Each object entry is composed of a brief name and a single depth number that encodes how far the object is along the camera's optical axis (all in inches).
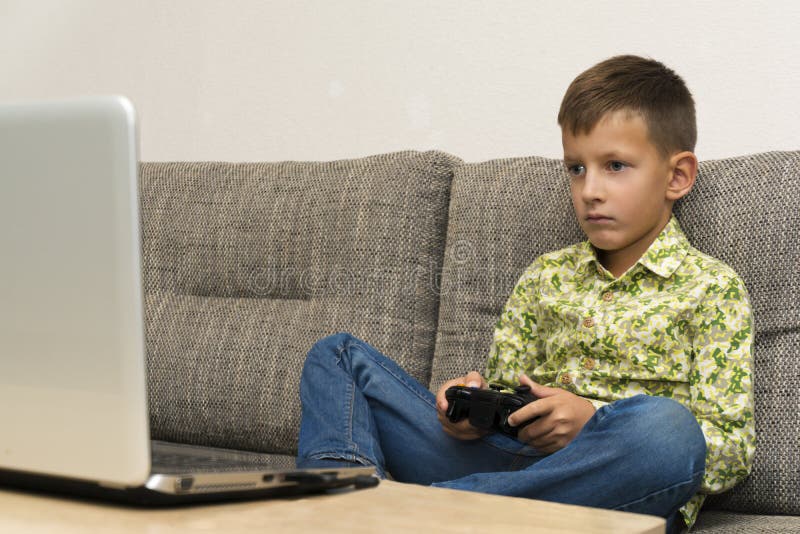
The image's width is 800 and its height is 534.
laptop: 22.8
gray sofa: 54.9
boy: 47.7
